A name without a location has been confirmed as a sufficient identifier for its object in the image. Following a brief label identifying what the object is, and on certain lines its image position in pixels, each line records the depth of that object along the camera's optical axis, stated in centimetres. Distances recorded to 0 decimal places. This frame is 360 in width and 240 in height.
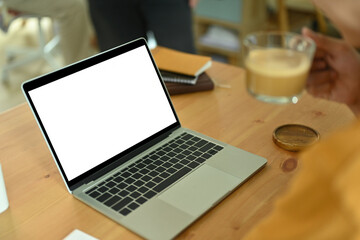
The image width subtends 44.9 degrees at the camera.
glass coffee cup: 75
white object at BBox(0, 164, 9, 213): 80
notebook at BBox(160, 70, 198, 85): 126
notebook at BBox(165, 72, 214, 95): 125
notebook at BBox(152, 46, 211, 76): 128
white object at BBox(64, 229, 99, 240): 75
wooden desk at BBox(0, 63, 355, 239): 77
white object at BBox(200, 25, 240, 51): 292
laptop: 81
